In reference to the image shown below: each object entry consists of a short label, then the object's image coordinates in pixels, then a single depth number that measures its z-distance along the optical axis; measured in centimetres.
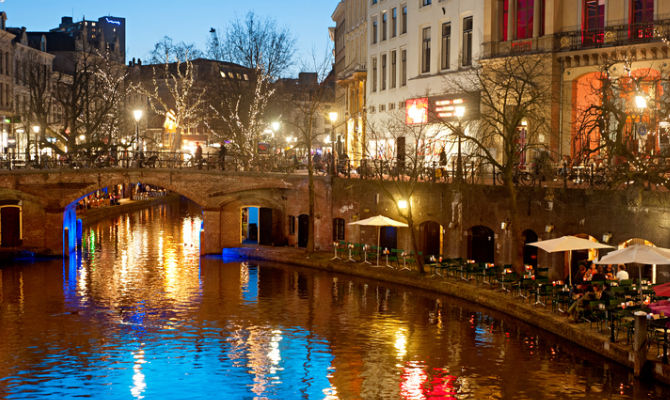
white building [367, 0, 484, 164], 5084
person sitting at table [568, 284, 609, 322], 2816
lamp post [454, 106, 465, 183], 4025
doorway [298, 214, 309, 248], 5375
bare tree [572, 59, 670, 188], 2889
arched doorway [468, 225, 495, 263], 4197
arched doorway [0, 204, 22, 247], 5472
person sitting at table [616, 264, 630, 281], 3030
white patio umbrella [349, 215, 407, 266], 4335
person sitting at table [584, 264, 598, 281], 3166
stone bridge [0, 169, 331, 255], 5331
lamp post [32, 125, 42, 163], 6679
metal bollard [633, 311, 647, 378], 2397
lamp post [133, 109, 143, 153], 5300
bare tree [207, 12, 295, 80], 6756
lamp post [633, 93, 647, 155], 2805
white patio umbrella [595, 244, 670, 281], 2611
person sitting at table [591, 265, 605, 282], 3123
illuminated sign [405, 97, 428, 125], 5400
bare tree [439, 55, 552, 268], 3531
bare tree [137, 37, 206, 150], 6862
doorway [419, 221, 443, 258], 4597
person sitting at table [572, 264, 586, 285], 3316
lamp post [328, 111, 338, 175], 5099
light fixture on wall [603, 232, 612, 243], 3431
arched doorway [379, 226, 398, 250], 4862
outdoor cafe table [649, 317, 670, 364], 2367
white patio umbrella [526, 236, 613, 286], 3134
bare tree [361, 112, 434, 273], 4265
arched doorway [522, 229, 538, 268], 3944
